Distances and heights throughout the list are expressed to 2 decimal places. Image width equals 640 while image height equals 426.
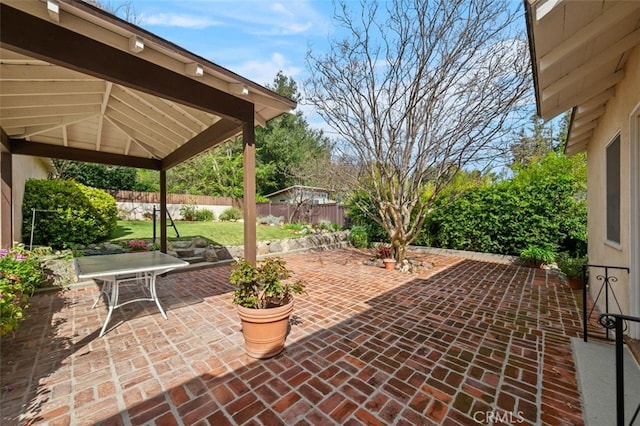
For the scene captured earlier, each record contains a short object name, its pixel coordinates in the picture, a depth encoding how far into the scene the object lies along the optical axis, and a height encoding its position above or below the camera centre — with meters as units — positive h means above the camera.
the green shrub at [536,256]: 6.44 -1.12
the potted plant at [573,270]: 4.93 -1.16
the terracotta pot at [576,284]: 4.91 -1.37
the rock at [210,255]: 6.78 -1.12
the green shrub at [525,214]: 6.46 -0.06
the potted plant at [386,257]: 6.64 -1.23
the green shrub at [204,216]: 13.99 -0.19
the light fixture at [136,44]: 2.12 +1.39
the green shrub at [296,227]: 11.67 -0.67
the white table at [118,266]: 3.10 -0.73
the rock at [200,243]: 7.40 -0.88
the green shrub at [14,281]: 2.35 -0.75
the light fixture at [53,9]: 1.71 +1.36
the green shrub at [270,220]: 13.79 -0.43
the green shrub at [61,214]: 5.84 -0.03
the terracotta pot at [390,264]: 6.63 -1.33
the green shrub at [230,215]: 14.34 -0.14
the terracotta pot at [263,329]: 2.57 -1.18
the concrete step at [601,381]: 1.84 -1.42
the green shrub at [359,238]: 10.07 -1.00
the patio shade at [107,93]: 1.88 +1.39
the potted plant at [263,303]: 2.59 -0.97
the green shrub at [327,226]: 11.37 -0.63
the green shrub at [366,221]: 9.96 -0.37
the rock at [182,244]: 7.15 -0.89
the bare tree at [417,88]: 5.36 +2.89
